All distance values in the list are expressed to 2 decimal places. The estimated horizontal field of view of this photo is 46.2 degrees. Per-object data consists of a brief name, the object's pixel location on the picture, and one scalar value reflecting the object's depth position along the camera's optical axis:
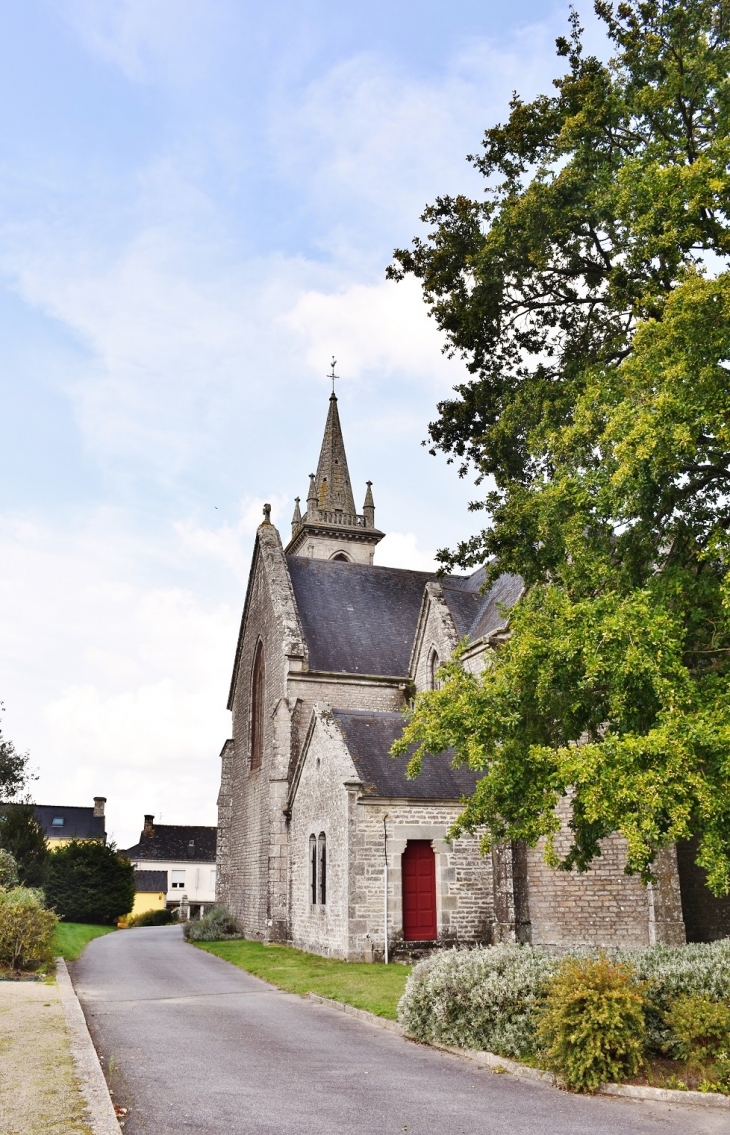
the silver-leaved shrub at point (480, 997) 9.24
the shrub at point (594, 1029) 8.09
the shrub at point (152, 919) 48.59
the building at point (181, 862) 63.31
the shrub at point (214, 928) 28.56
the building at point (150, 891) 60.31
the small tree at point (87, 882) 39.62
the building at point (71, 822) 66.56
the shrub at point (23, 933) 16.09
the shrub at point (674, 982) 8.79
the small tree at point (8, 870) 26.84
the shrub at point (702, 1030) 8.18
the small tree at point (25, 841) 37.03
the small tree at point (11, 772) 42.41
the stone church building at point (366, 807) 18.00
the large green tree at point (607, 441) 9.46
